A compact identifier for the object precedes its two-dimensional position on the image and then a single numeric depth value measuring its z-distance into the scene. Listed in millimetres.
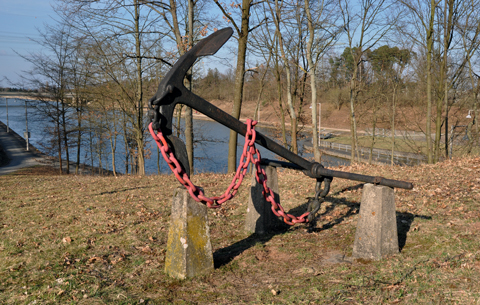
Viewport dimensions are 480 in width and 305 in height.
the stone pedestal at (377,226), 3900
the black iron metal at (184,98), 3025
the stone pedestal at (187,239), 3584
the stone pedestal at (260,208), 5168
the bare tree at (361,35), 15766
